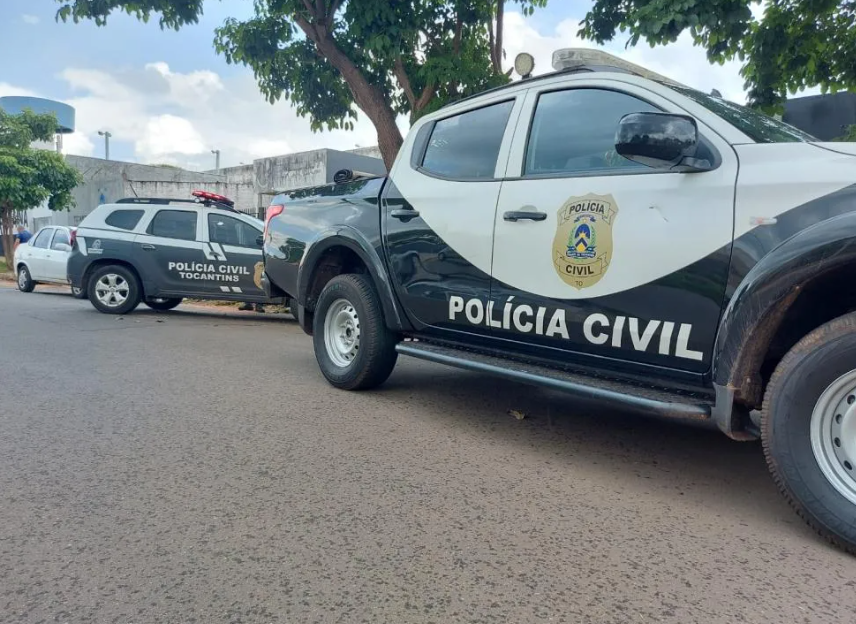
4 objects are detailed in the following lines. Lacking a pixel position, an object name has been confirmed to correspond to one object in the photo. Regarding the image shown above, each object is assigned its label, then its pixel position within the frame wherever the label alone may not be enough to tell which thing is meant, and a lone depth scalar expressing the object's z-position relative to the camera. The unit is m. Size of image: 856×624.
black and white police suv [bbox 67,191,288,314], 9.80
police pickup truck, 2.53
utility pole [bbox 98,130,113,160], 54.51
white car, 14.06
